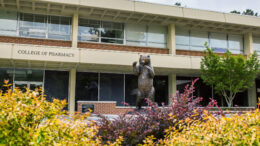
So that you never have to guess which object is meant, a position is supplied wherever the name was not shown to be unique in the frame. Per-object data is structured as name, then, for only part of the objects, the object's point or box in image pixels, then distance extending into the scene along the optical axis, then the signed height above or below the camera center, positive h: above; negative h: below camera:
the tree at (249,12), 70.04 +20.68
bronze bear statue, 10.42 +0.35
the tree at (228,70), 19.70 +1.42
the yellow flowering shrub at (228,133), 2.99 -0.55
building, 18.62 +3.55
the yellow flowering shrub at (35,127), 3.00 -0.48
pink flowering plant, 5.66 -0.79
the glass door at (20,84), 19.28 +0.32
